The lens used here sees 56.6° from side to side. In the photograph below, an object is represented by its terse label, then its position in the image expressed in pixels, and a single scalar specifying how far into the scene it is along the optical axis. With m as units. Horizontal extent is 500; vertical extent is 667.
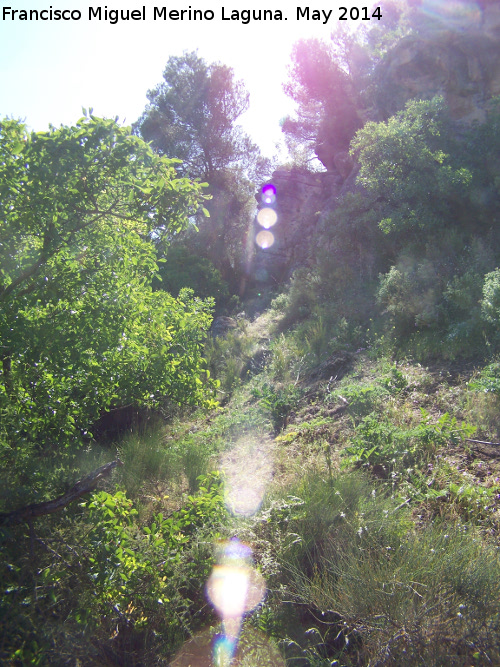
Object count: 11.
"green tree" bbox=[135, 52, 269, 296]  21.59
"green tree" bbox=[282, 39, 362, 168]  18.58
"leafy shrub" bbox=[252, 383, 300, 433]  6.63
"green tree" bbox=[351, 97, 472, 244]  10.28
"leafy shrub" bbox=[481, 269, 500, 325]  6.28
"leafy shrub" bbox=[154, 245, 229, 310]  17.17
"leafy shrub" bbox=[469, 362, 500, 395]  5.12
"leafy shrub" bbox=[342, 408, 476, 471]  4.33
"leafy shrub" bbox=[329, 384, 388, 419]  5.73
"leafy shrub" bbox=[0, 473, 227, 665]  2.68
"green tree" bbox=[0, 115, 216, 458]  3.22
